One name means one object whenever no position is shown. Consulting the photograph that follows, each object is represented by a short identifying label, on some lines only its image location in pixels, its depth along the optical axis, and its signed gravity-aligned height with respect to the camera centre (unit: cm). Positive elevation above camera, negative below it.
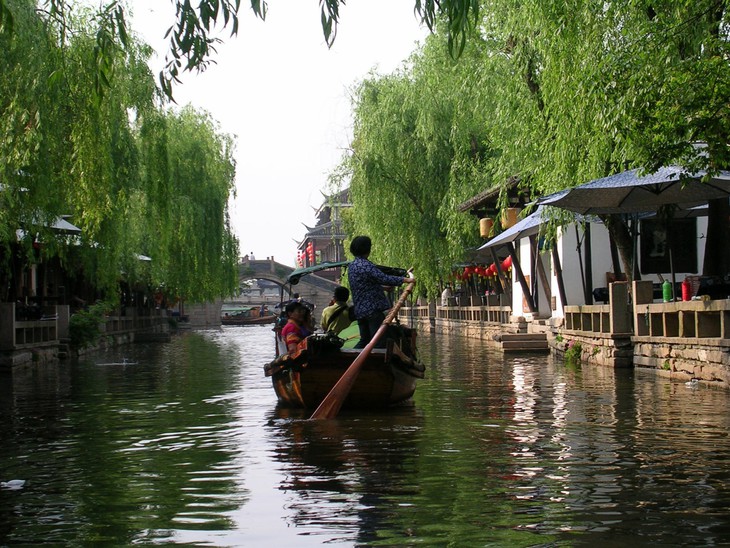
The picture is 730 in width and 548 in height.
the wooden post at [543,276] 2630 +116
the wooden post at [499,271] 3074 +152
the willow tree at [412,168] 3178 +474
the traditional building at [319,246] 11175 +898
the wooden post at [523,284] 2733 +101
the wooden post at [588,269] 2269 +109
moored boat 9169 +106
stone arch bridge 9388 +464
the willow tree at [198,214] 3378 +367
